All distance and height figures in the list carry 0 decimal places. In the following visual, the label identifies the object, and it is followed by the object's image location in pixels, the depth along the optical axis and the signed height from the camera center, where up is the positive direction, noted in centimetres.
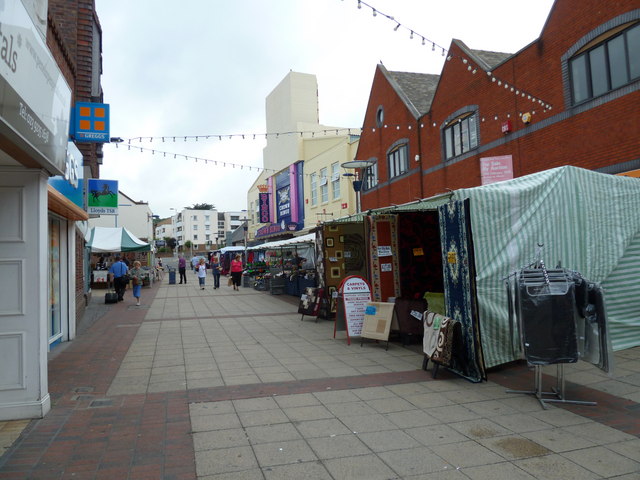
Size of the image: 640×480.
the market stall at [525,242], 602 +15
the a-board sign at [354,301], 861 -74
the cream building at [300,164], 2694 +644
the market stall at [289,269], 1697 -22
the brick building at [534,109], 986 +398
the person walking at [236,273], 2245 -32
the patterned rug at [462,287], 587 -40
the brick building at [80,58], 1073 +532
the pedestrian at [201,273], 2420 -27
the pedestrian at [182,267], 2891 +10
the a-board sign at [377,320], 801 -105
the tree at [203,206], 12459 +1646
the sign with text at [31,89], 370 +175
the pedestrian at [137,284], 1569 -44
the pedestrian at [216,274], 2391 -38
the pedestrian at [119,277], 1658 -19
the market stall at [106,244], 2089 +122
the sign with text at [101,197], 1307 +211
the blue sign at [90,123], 992 +319
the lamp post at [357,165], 1314 +270
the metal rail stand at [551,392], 500 -157
